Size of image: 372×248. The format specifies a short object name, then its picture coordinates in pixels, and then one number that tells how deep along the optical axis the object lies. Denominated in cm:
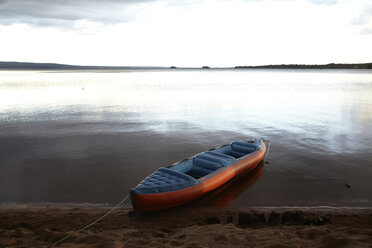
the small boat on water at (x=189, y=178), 855
